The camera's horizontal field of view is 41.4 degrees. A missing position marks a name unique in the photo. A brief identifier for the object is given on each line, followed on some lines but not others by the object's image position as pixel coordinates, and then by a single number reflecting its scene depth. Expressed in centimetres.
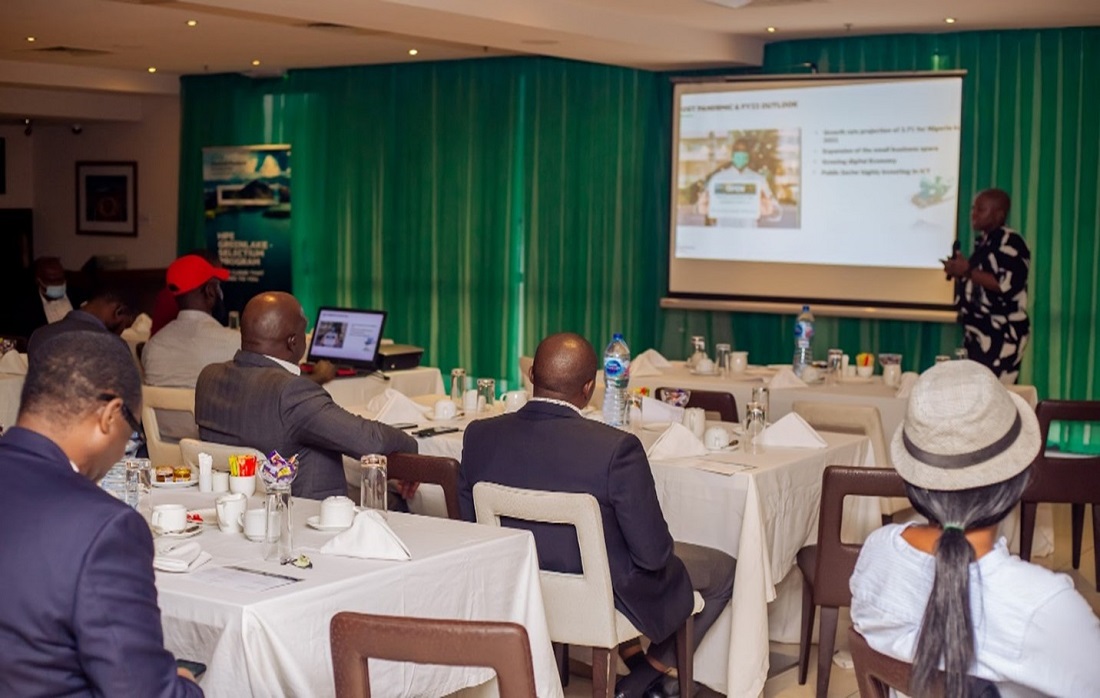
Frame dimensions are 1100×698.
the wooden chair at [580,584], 399
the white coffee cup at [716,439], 535
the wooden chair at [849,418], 593
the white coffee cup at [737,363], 760
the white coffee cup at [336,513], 381
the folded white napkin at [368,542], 346
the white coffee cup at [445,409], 597
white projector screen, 959
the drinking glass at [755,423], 543
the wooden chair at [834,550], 466
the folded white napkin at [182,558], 332
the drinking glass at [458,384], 642
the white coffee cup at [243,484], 422
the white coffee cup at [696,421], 560
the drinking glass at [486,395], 625
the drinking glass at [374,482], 404
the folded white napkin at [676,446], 514
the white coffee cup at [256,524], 371
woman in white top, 233
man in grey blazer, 475
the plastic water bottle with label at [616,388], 582
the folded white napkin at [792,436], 541
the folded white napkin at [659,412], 586
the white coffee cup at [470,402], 626
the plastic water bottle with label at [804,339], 752
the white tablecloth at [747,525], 476
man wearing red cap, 653
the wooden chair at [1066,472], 612
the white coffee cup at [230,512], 381
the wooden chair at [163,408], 561
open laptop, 784
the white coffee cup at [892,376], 713
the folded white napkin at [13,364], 751
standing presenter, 801
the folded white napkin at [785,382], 708
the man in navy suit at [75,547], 225
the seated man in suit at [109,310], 757
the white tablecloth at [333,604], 304
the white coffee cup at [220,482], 434
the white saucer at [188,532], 374
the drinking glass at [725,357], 759
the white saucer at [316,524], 381
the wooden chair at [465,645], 260
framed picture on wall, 1539
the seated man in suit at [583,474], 410
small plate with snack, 442
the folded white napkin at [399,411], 591
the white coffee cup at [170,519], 375
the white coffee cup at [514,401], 612
